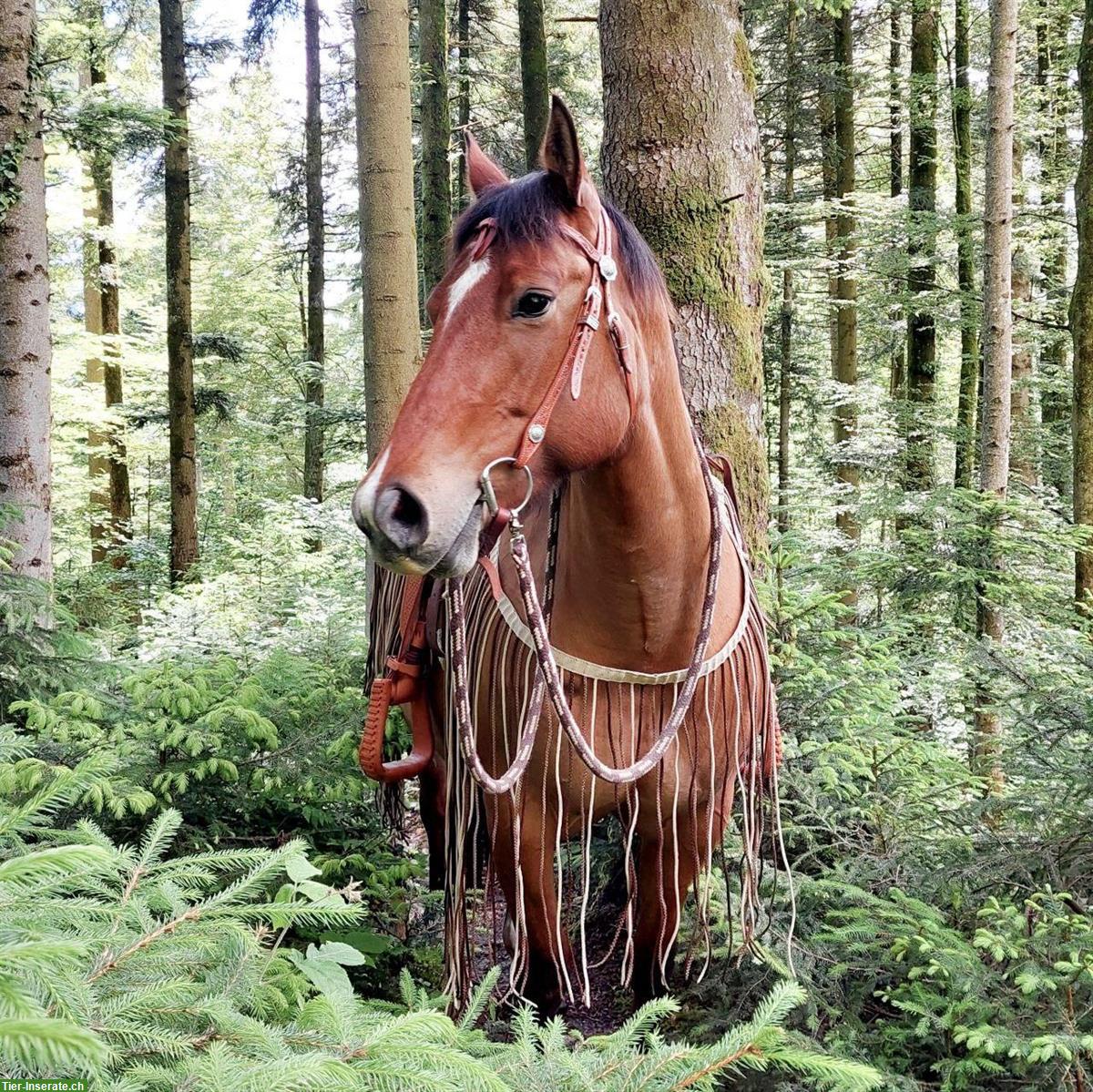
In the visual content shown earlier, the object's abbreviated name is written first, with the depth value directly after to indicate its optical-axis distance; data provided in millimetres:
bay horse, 1630
